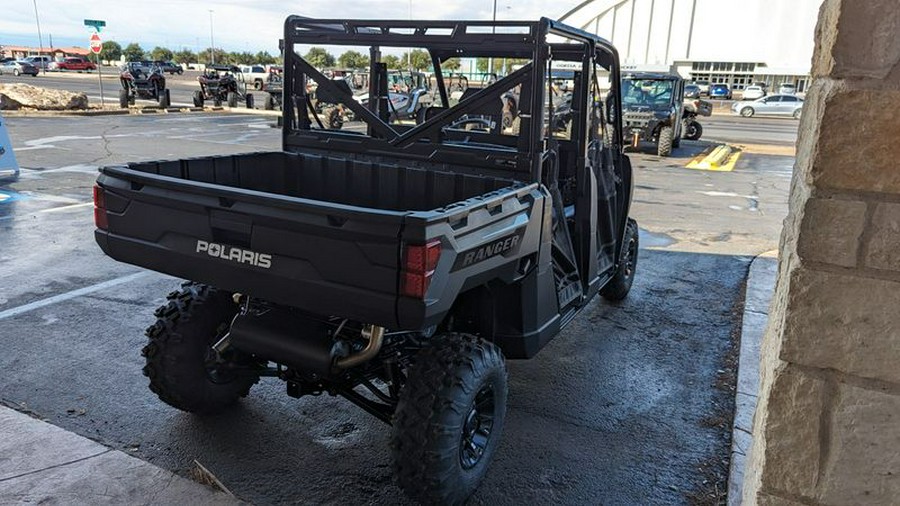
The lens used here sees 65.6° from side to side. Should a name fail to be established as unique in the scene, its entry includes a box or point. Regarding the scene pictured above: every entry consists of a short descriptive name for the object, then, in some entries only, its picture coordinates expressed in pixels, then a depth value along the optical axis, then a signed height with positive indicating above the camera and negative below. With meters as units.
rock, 21.50 -1.42
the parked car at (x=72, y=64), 59.72 -1.00
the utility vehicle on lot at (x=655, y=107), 17.23 -0.83
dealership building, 63.53 +3.72
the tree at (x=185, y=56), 106.66 +0.03
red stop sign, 22.27 +0.32
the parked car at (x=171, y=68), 62.84 -1.08
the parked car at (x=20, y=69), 51.44 -1.30
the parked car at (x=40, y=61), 58.53 -0.81
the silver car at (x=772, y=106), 37.41 -1.53
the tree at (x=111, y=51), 96.42 +0.40
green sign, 22.01 +0.92
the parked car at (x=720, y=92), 54.12 -1.24
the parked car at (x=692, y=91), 41.84 -1.01
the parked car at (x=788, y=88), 52.62 -0.80
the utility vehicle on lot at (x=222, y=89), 26.91 -1.19
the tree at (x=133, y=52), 94.94 +0.36
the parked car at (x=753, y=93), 47.06 -1.07
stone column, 1.56 -0.47
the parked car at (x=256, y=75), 40.97 -1.09
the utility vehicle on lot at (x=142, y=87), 23.98 -1.12
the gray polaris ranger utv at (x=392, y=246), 2.70 -0.77
